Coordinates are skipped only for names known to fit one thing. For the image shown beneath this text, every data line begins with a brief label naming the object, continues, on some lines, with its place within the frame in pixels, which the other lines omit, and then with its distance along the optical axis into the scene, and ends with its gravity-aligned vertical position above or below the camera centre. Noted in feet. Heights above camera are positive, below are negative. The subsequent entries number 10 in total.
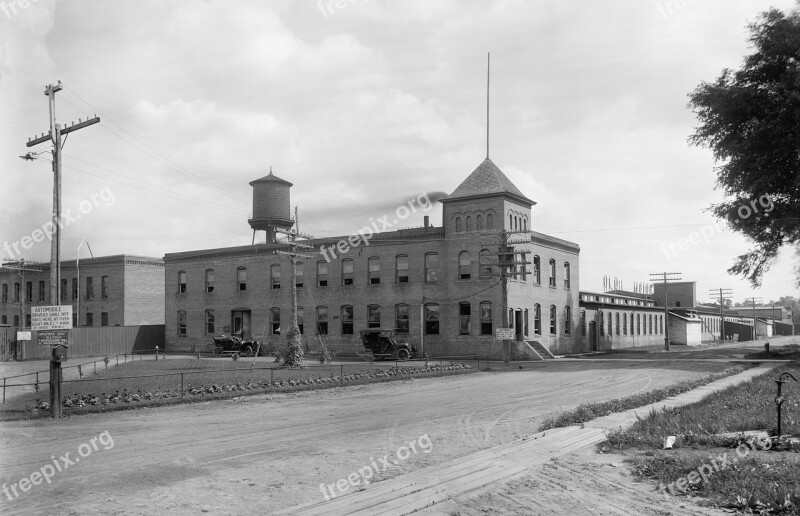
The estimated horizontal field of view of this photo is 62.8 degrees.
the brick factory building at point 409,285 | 151.33 +3.33
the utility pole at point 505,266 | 128.26 +6.05
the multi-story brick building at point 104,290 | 212.43 +3.82
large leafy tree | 122.42 +32.00
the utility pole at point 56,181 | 56.75 +10.51
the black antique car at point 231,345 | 166.50 -11.65
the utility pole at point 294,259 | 111.55 +7.09
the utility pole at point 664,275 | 213.66 +6.99
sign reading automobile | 54.49 -1.80
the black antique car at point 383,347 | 142.51 -10.66
